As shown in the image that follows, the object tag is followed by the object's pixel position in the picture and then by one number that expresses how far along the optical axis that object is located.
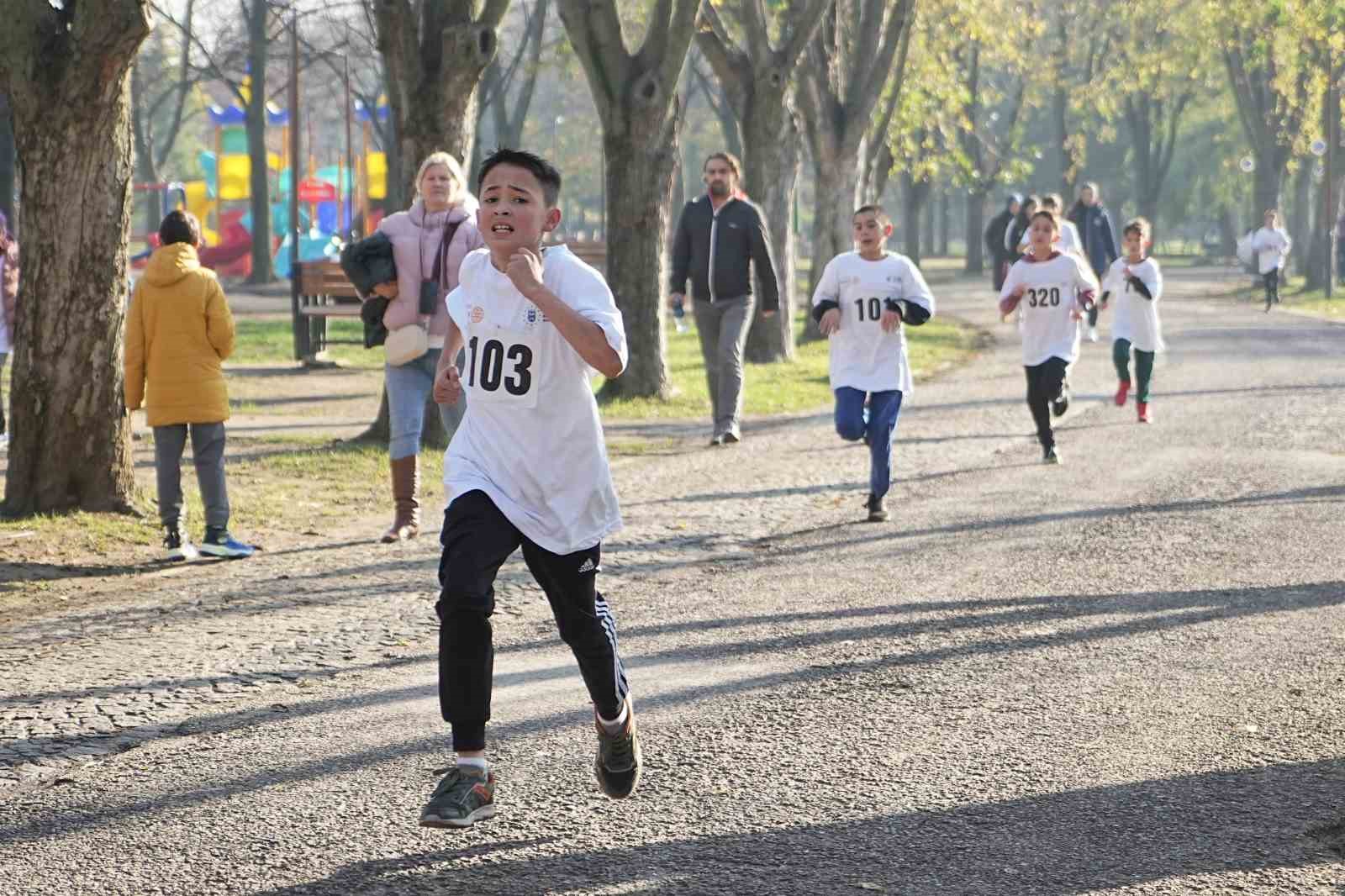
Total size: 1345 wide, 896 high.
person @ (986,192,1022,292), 30.61
